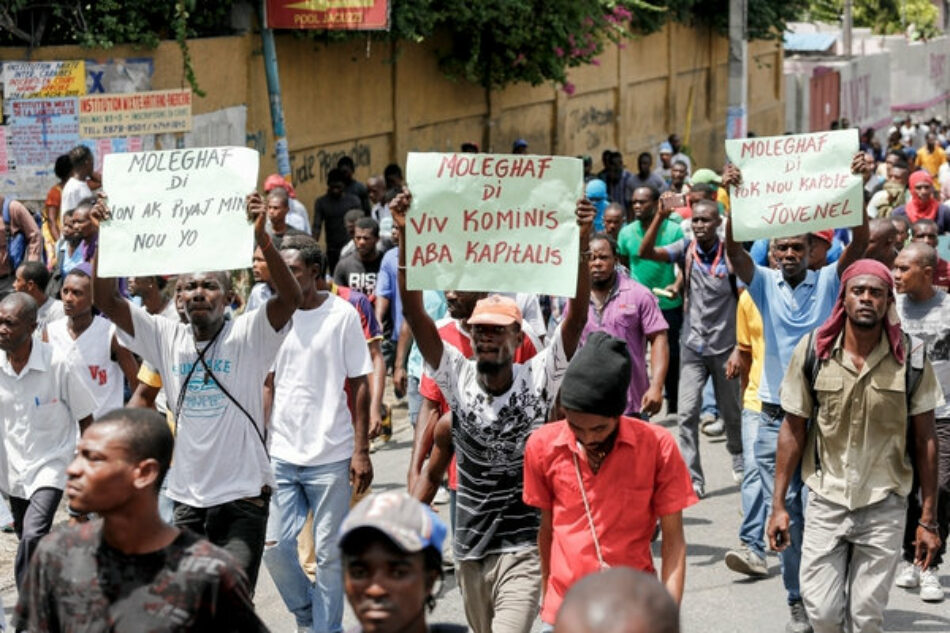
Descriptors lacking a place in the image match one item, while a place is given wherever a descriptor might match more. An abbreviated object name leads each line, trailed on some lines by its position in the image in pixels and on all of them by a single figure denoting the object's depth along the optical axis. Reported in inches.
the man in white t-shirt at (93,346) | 328.8
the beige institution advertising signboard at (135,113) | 599.2
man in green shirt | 480.7
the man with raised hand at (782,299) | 311.9
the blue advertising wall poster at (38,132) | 590.2
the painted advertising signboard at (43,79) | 590.6
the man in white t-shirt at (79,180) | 535.8
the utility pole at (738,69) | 1023.6
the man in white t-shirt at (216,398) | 251.8
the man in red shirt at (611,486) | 208.8
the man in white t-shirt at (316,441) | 289.4
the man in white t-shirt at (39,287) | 368.8
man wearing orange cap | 241.0
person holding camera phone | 412.3
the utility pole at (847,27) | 1722.4
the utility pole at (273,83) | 681.0
